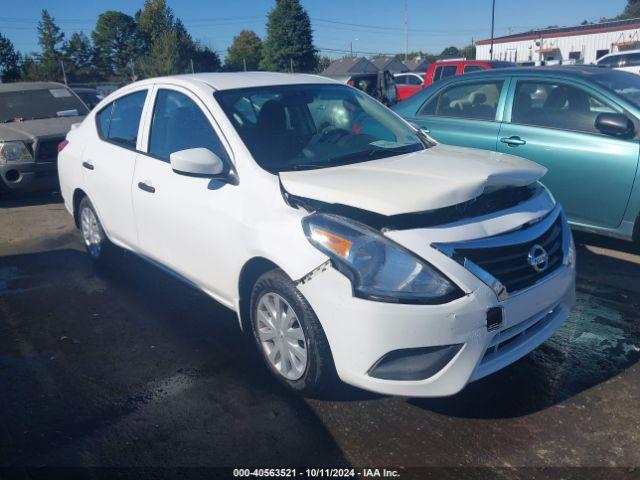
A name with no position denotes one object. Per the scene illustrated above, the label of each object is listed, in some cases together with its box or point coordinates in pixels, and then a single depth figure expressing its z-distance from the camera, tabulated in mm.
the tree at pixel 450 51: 91194
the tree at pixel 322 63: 68375
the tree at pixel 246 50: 66312
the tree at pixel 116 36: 82062
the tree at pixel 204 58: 50250
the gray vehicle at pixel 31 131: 7625
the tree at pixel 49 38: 55712
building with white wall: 40688
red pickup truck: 13453
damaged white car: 2449
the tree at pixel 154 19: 72812
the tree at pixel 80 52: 59975
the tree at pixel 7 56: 48419
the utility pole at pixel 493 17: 38900
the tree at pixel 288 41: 68000
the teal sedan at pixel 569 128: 4512
